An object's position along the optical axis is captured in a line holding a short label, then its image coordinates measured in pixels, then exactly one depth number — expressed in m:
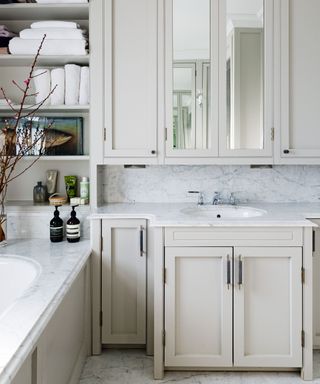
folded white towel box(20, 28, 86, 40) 2.37
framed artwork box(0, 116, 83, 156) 2.57
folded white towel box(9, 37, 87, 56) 2.38
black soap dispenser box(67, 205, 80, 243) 2.35
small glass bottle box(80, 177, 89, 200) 2.56
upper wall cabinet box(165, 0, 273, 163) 2.38
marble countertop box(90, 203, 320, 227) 2.06
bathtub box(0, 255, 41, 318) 1.92
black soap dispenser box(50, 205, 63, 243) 2.36
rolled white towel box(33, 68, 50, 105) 2.46
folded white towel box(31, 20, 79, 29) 2.38
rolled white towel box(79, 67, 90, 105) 2.43
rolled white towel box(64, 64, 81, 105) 2.43
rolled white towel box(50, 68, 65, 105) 2.44
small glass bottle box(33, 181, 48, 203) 2.61
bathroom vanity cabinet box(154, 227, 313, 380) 2.07
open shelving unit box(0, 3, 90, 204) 2.41
